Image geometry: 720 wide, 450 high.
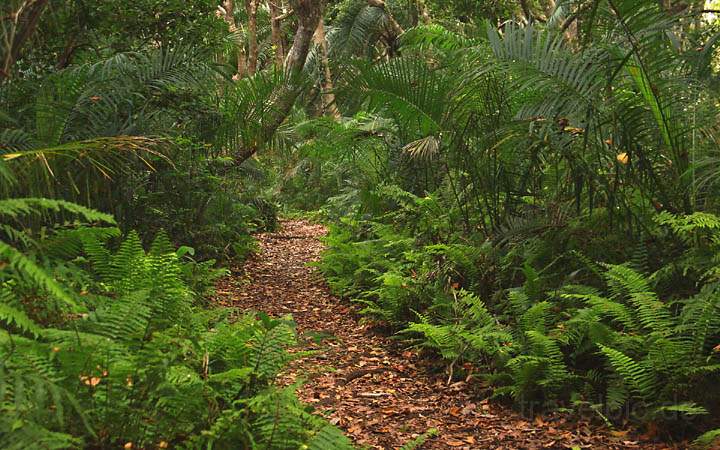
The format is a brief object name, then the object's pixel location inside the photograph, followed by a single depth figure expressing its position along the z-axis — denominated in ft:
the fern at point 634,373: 12.92
